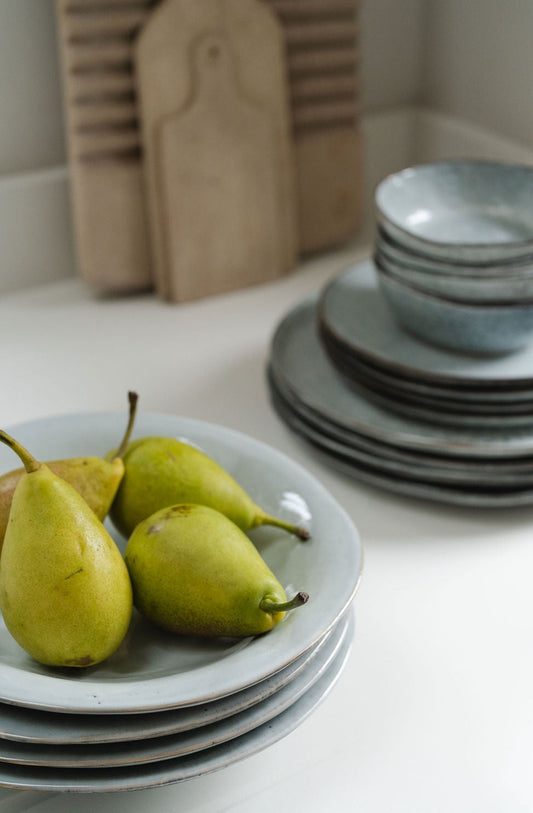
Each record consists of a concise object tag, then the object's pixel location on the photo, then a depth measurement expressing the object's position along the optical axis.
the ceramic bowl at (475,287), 0.65
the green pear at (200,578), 0.43
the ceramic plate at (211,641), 0.40
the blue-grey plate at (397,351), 0.65
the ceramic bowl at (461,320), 0.66
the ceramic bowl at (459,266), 0.64
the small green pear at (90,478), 0.48
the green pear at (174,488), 0.49
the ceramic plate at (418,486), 0.63
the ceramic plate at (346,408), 0.63
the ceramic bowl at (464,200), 0.79
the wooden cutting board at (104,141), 0.83
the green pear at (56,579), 0.42
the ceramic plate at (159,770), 0.39
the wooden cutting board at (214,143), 0.86
